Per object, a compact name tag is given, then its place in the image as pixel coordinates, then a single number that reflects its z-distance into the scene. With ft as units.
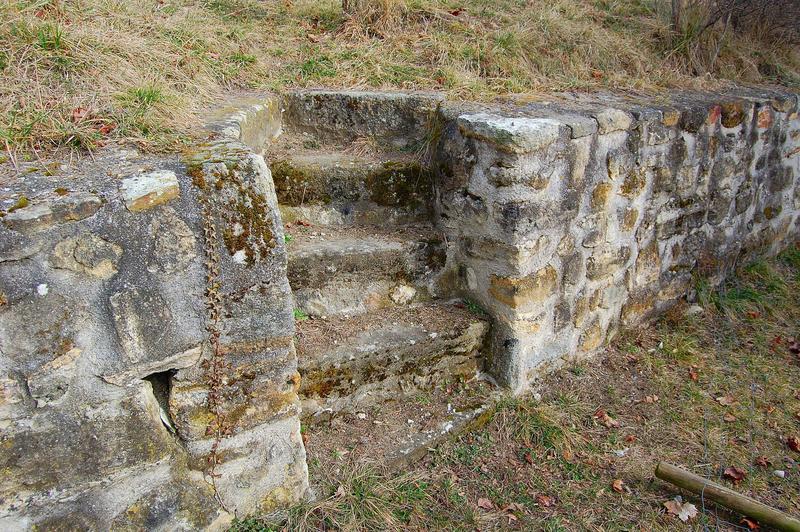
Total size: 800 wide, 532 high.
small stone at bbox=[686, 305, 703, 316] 12.77
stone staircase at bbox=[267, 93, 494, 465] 8.48
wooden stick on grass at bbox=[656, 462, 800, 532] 7.57
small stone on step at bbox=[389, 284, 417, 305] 9.73
